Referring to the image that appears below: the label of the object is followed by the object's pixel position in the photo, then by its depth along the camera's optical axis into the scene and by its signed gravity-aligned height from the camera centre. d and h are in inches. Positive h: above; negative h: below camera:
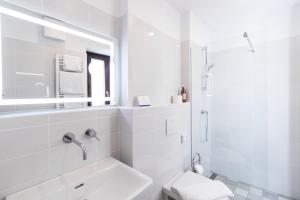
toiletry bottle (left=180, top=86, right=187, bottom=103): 80.6 +1.6
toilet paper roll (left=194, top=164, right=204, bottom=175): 80.7 -37.3
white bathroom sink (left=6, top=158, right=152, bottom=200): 33.6 -21.2
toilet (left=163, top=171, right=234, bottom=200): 58.6 -35.2
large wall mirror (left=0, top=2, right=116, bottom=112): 35.7 +9.2
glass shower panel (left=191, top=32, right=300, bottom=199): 78.2 -7.8
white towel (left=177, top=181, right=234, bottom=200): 54.8 -34.2
